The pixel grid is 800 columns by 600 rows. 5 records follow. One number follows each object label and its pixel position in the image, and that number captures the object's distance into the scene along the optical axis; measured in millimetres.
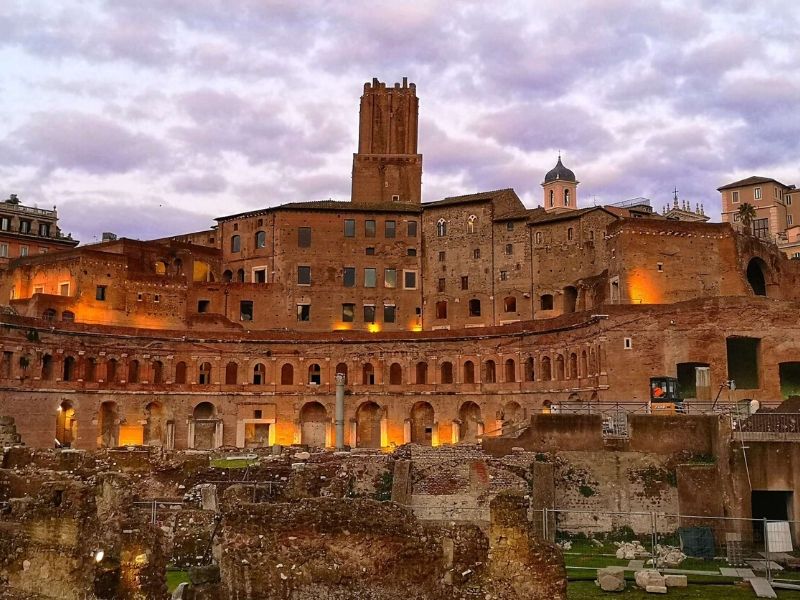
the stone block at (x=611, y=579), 22609
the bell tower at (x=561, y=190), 89750
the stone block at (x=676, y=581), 23016
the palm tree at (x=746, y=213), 77875
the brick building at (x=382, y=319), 49781
